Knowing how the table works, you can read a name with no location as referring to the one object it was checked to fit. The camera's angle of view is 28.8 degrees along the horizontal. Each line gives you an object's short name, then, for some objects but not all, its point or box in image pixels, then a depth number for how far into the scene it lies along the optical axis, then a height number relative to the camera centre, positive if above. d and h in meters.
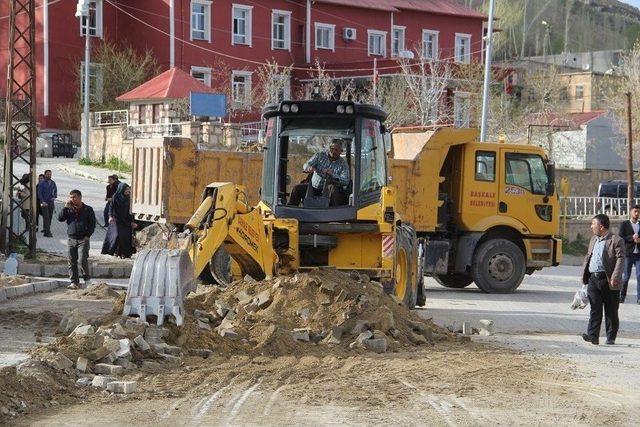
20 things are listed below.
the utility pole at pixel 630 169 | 46.97 +0.07
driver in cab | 16.62 -0.10
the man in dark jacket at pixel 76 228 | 20.56 -1.14
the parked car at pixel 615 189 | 54.69 -0.82
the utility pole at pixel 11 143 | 24.72 +0.30
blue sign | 47.62 +2.20
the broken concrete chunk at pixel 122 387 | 10.80 -1.97
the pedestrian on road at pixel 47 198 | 31.55 -1.01
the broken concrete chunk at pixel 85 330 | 12.74 -1.76
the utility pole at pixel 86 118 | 50.28 +1.71
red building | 59.75 +6.73
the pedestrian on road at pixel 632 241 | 23.38 -1.32
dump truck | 23.19 -0.53
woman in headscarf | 24.94 -1.34
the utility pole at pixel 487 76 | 35.50 +2.71
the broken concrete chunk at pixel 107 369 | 11.59 -1.95
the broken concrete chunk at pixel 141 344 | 12.37 -1.82
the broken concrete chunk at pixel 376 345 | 13.99 -2.02
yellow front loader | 16.52 -0.43
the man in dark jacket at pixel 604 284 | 15.82 -1.45
